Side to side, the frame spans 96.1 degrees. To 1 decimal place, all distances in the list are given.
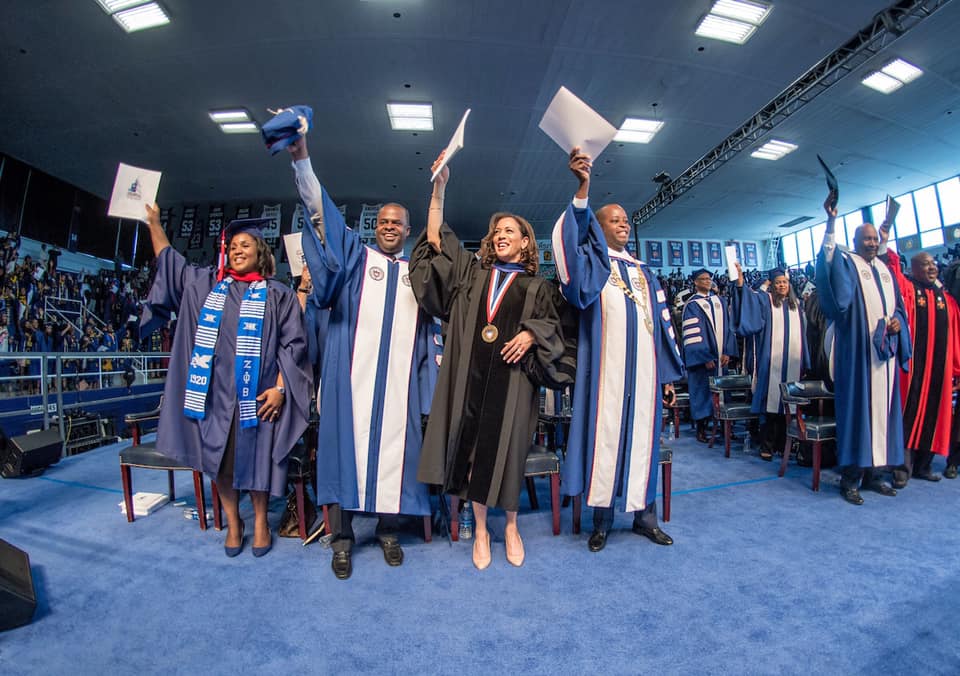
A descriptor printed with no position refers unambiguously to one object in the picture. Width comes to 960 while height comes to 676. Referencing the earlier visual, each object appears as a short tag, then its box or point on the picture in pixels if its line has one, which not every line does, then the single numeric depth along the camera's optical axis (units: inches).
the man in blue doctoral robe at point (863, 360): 116.9
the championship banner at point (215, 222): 474.2
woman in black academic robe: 82.4
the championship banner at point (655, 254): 700.7
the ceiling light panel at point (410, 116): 319.6
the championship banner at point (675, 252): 709.9
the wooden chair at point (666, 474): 101.9
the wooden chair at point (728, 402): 173.6
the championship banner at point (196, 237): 471.5
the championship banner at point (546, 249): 580.2
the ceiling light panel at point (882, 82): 299.7
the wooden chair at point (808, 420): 125.9
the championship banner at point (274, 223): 459.1
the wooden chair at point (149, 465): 101.9
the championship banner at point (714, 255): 709.3
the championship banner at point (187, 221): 474.7
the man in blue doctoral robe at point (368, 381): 85.1
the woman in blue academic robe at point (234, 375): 87.0
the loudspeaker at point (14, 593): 62.9
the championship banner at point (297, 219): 462.6
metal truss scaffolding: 237.0
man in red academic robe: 131.6
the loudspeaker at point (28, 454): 143.6
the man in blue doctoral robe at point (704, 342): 194.5
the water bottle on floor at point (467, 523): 99.0
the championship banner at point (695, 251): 717.3
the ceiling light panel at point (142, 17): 226.4
